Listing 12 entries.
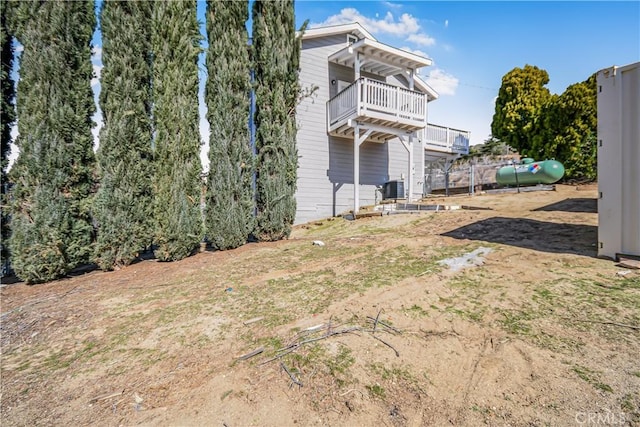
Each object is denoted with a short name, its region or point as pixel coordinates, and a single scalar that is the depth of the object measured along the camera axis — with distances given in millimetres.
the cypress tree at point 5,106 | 5602
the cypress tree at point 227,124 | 6328
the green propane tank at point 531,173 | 10152
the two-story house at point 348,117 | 9766
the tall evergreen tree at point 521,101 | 14367
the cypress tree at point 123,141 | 5434
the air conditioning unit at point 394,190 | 11367
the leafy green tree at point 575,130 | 11195
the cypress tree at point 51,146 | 4977
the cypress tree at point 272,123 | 6910
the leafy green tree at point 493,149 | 23261
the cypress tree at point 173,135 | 5789
